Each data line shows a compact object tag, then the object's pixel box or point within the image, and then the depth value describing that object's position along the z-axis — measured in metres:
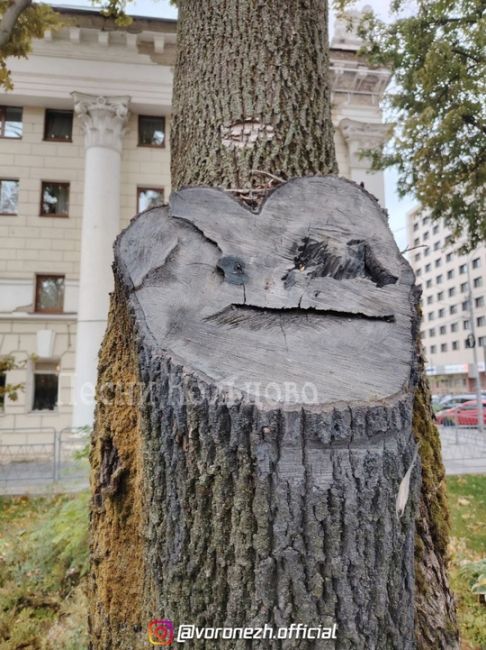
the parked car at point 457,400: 22.98
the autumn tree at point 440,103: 7.67
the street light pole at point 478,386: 13.41
